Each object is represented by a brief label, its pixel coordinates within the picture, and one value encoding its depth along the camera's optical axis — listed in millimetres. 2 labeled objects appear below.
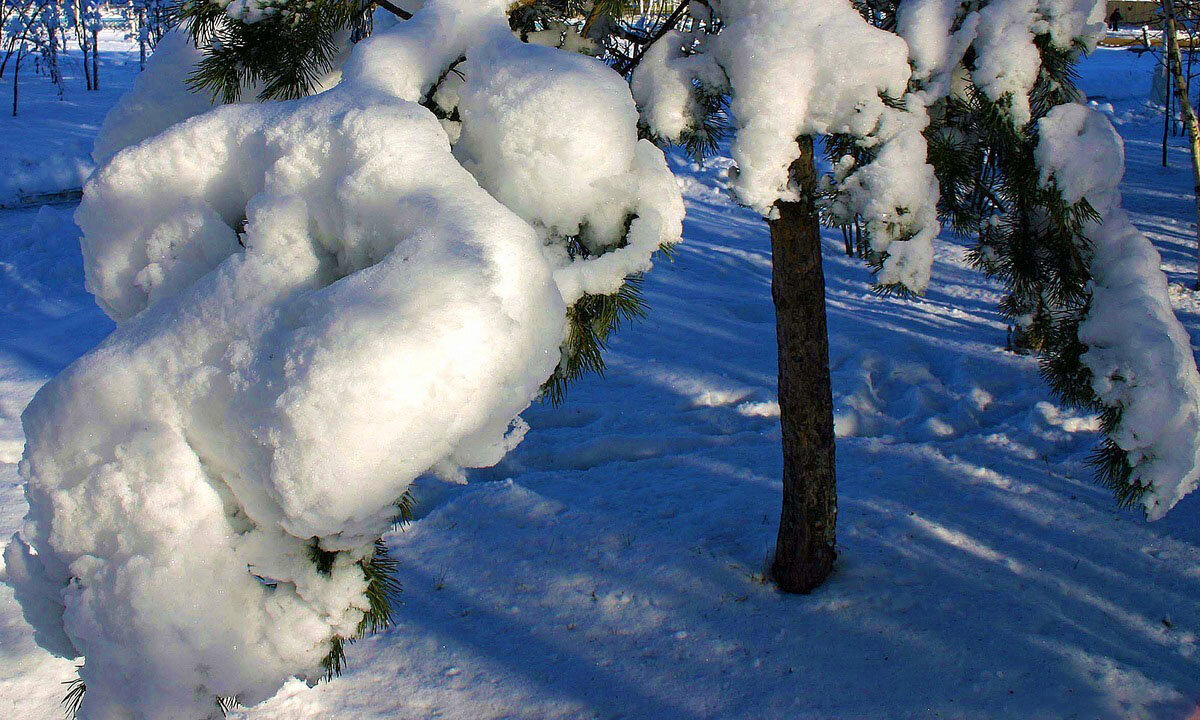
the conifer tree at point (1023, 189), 2367
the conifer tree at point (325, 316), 1321
